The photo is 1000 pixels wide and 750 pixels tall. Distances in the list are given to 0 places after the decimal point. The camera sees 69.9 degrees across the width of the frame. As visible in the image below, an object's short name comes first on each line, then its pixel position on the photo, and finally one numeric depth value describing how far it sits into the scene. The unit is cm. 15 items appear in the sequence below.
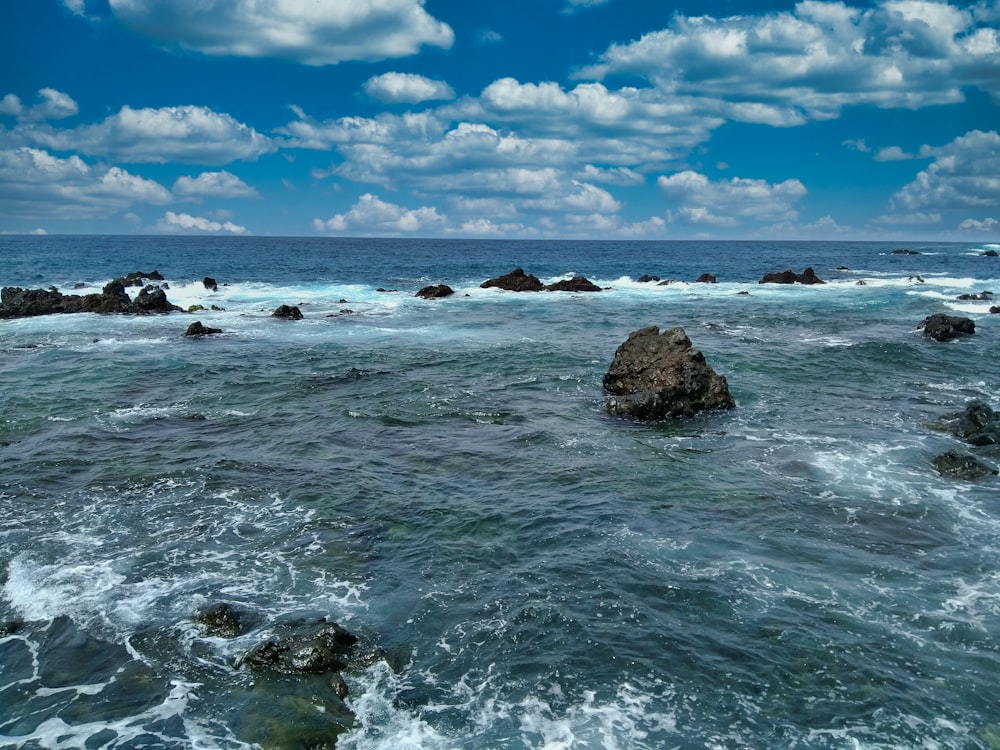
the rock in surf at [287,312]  5478
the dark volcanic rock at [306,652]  1211
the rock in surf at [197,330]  4488
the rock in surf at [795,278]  9012
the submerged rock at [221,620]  1323
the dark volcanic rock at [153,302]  5681
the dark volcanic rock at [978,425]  2348
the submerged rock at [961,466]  2084
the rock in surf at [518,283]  8081
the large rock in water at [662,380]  2698
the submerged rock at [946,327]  4353
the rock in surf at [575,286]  8050
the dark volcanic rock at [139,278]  8069
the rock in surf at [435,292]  7236
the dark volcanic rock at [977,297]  6844
